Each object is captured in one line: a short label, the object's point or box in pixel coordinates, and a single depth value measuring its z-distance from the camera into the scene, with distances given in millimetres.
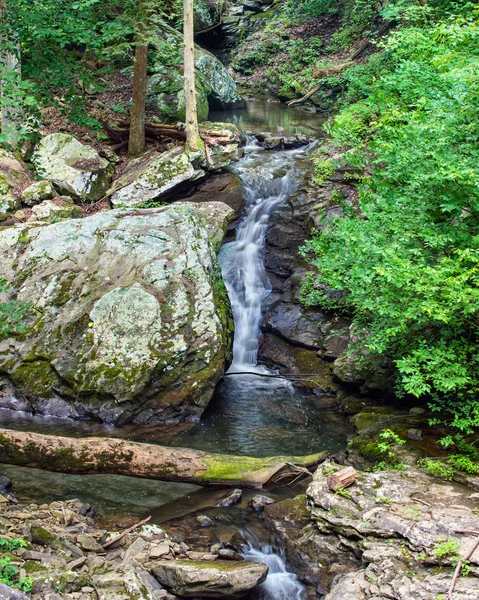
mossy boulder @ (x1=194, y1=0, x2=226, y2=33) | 26531
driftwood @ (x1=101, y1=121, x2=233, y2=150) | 15913
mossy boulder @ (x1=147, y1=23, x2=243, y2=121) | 17359
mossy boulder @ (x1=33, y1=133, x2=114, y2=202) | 14086
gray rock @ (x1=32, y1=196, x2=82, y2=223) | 12813
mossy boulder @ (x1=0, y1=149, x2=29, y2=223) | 12820
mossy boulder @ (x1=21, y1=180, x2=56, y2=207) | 13328
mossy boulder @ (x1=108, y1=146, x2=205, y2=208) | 14000
